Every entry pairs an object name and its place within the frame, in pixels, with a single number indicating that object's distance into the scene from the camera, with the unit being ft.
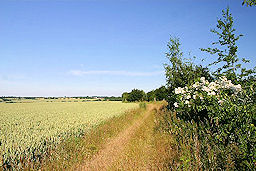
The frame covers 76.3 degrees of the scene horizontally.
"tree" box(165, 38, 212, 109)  35.86
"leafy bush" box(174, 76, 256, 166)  11.50
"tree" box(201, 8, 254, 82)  24.14
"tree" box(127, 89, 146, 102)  192.95
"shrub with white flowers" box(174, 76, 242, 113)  19.77
